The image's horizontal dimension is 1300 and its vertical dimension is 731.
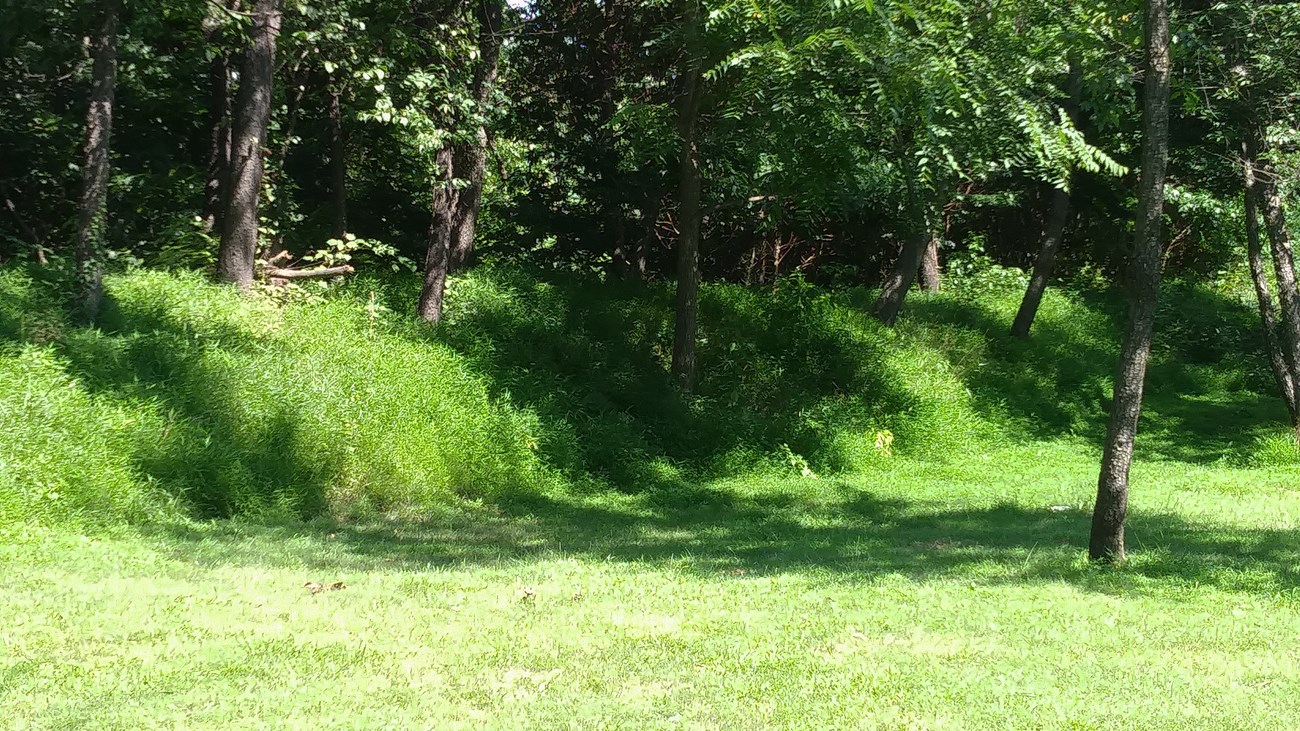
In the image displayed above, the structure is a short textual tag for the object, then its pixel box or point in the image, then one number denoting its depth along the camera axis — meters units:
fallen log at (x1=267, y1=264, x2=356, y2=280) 14.59
